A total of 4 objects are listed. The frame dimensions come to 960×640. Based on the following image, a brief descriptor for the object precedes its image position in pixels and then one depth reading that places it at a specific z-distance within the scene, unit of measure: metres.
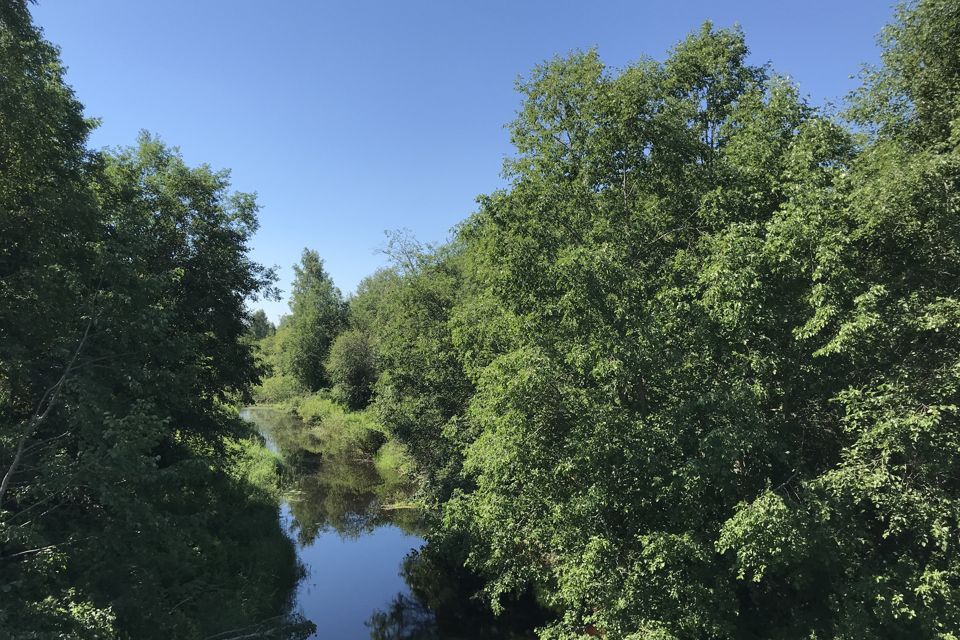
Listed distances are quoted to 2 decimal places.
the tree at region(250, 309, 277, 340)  122.03
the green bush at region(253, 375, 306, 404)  69.06
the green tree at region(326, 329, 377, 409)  51.00
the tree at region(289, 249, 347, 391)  67.00
